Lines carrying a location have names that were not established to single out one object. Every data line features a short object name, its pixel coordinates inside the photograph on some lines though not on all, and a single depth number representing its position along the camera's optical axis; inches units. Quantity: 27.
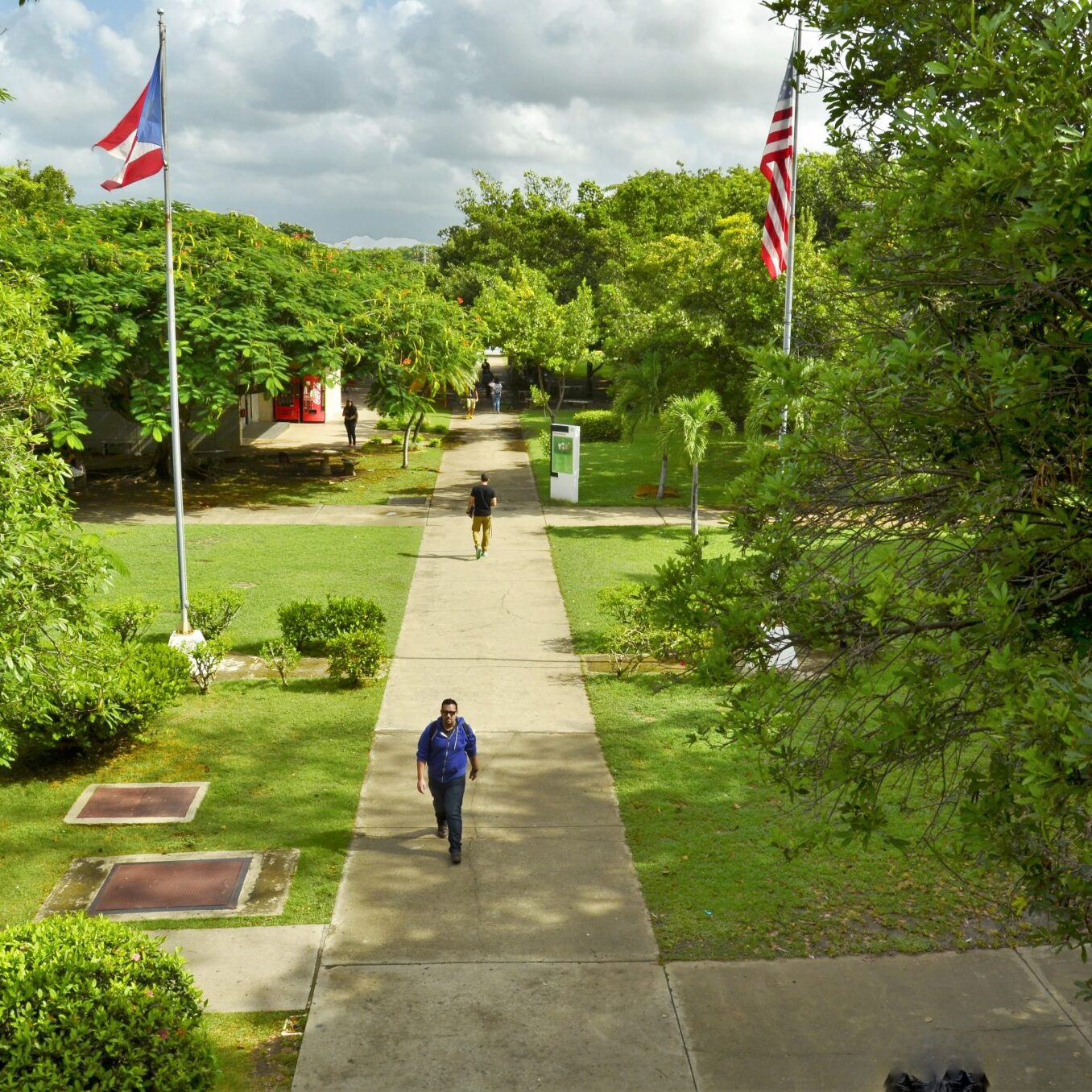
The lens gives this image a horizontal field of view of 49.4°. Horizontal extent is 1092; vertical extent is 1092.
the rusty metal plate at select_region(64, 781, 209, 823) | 398.9
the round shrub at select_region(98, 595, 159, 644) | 525.3
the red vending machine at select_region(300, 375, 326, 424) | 1590.8
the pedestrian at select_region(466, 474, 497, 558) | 781.9
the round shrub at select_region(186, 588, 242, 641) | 561.6
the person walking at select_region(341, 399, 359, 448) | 1348.4
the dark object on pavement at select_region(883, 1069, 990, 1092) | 222.7
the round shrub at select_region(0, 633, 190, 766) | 329.1
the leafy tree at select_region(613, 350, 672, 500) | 1025.5
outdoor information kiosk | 1016.9
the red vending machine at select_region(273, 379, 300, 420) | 1526.8
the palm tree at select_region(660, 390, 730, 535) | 799.7
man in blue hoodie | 363.9
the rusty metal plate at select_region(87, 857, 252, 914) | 338.0
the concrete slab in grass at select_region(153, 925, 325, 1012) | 290.2
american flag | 522.3
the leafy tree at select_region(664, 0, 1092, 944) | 188.9
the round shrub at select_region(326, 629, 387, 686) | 527.2
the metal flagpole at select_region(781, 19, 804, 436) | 524.7
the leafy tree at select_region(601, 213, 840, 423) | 992.2
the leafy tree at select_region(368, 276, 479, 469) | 1039.6
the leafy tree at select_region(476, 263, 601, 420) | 1411.2
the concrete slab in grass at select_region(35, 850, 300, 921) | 334.0
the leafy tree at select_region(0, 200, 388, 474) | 900.6
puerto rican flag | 488.1
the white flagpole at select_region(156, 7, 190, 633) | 531.2
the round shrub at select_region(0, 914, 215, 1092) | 217.2
